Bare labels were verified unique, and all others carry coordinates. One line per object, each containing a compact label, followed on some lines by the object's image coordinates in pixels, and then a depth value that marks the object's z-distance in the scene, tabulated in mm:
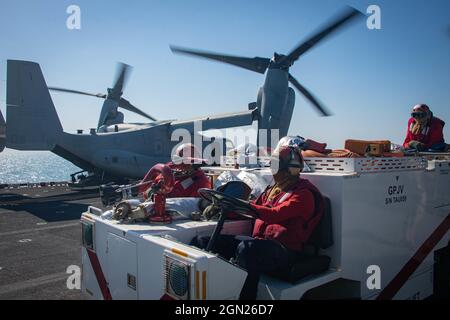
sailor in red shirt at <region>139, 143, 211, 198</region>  4488
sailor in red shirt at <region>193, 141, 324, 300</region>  2637
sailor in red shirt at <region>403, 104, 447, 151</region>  5648
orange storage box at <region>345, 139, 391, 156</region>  3680
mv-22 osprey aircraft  15016
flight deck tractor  2514
